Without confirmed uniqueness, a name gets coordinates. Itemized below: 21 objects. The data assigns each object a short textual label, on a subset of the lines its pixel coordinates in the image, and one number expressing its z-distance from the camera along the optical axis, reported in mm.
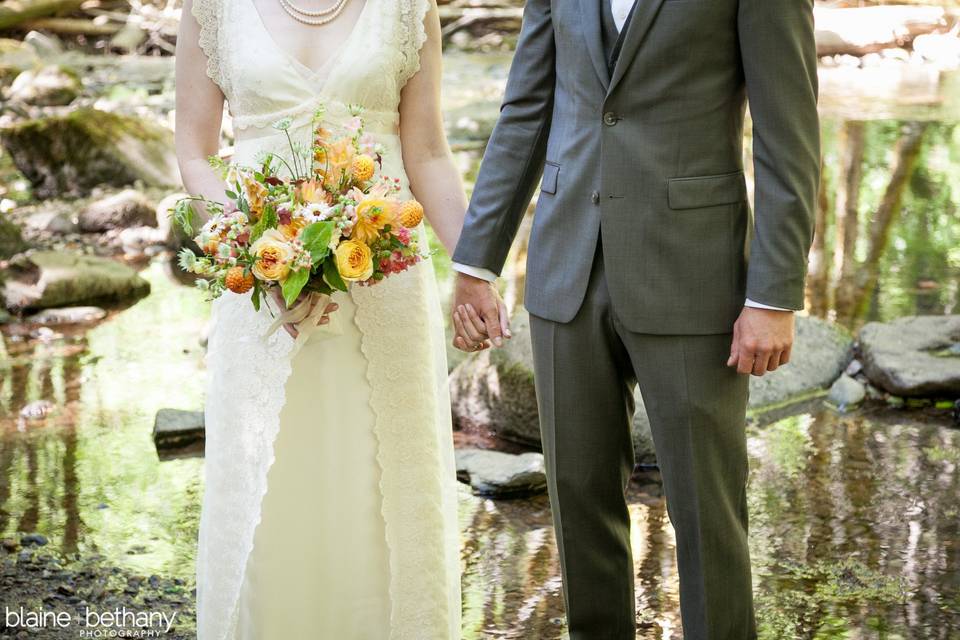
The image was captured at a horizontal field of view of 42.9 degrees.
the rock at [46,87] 13156
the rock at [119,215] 8648
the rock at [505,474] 4520
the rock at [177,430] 5062
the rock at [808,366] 5352
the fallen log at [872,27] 15888
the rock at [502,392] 5020
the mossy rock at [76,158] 9734
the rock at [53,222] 8602
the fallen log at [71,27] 17531
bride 2781
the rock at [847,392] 5254
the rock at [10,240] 7754
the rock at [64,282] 6938
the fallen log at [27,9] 16781
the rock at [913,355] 5203
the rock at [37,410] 5379
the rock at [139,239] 8312
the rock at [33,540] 4098
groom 2328
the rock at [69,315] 6772
